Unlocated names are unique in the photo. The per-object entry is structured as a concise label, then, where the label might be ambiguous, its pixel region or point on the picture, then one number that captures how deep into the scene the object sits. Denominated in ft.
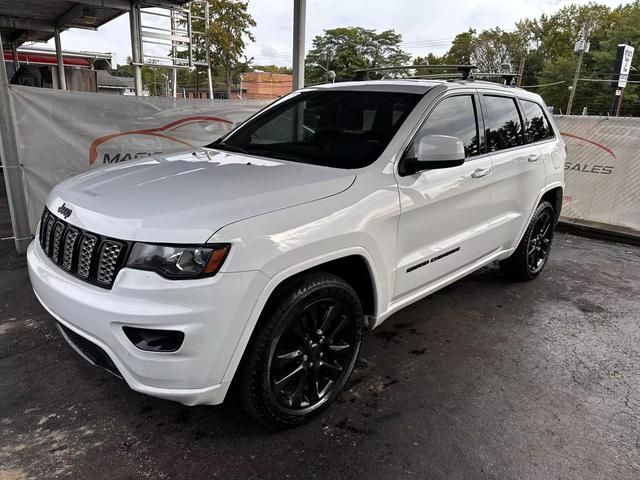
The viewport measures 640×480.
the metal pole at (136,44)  32.61
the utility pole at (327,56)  217.77
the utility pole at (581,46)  120.78
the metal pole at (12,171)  15.40
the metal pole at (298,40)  18.49
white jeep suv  6.40
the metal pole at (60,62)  41.72
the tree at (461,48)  239.03
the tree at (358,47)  255.09
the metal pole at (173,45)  38.83
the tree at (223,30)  95.09
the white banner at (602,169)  21.42
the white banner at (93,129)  16.72
